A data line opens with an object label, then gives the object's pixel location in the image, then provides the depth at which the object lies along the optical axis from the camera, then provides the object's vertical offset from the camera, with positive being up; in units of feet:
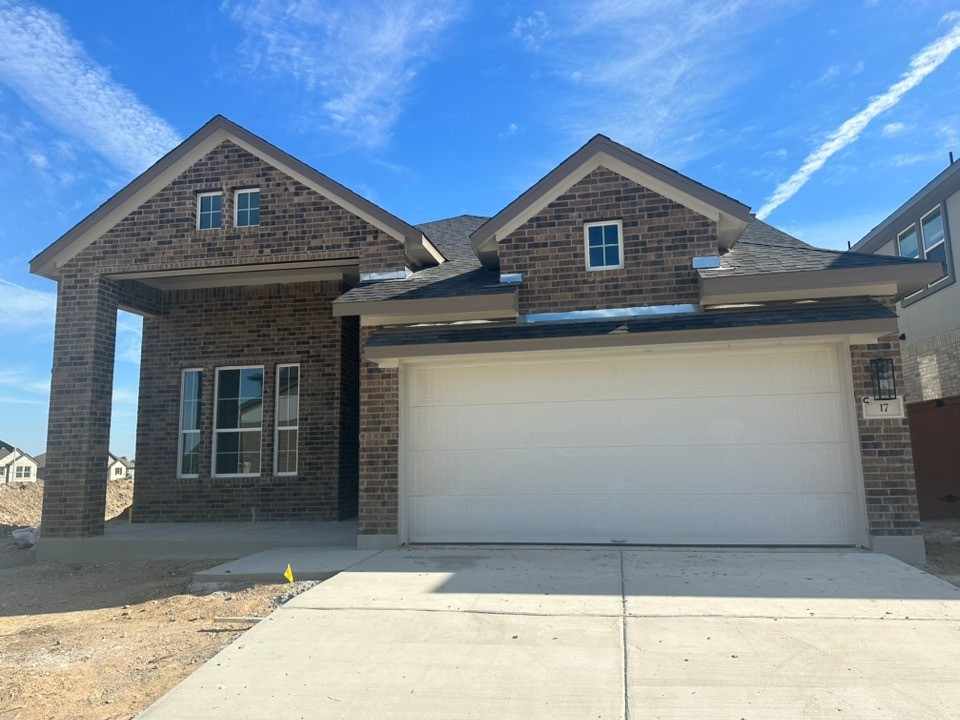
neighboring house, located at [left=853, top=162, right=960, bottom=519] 39.68 +6.89
